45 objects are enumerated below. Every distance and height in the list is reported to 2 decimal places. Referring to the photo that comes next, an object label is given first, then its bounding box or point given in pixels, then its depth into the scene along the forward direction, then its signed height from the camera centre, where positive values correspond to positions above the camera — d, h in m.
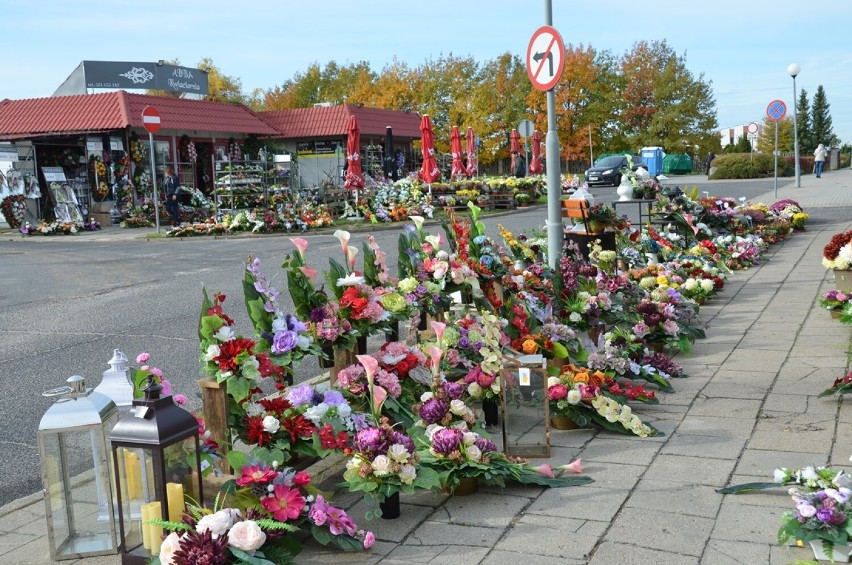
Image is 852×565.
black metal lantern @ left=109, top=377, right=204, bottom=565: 3.21 -1.05
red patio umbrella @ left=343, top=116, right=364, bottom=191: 25.02 +0.89
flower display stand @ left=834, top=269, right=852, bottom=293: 7.91 -1.06
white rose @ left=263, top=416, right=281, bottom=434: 3.96 -1.06
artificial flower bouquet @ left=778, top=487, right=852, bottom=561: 3.30 -1.39
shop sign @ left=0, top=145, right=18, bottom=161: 25.41 +1.58
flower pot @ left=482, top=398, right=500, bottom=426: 5.25 -1.40
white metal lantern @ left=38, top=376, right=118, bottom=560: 3.48 -1.11
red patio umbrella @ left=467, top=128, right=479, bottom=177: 33.16 +1.19
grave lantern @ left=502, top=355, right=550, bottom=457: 4.73 -1.27
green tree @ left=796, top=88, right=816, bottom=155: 80.26 +3.40
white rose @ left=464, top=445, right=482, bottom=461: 4.11 -1.29
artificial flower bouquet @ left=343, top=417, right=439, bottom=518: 3.80 -1.25
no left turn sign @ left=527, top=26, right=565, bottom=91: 8.66 +1.24
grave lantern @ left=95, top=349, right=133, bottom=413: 3.86 -0.83
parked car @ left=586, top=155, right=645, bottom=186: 39.47 +0.19
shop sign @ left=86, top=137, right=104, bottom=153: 26.94 +1.82
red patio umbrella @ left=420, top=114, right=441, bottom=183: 26.52 +0.97
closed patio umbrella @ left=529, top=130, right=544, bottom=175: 36.50 +0.89
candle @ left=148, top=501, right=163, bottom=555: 3.31 -1.28
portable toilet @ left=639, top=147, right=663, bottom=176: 46.88 +0.89
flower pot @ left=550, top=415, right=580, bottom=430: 5.19 -1.48
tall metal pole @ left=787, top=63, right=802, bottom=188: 30.28 +3.38
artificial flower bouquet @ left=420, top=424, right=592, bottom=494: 4.08 -1.34
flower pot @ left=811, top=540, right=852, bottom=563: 3.28 -1.48
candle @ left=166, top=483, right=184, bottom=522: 3.34 -1.17
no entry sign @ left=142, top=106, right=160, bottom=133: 21.58 +1.96
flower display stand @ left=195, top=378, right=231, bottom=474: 3.95 -1.00
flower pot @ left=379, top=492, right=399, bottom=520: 3.91 -1.45
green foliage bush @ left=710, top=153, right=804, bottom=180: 44.03 +0.13
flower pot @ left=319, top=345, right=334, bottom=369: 4.84 -0.96
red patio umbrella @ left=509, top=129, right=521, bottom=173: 38.34 +1.68
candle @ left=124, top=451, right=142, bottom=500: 3.42 -1.10
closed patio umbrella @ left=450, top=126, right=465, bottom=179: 31.31 +1.21
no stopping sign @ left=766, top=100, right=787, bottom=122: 25.38 +1.70
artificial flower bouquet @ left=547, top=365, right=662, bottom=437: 5.02 -1.35
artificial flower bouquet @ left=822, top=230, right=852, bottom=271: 7.80 -0.82
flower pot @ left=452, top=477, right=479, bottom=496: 4.15 -1.47
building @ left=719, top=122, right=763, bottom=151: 160.93 +6.84
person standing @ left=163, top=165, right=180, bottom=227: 26.30 +0.03
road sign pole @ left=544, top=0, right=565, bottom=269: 8.76 -0.08
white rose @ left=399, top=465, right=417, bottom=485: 3.82 -1.28
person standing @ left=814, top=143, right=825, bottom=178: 42.75 +0.28
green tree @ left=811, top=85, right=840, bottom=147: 84.88 +4.42
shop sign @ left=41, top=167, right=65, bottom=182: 26.04 +0.92
